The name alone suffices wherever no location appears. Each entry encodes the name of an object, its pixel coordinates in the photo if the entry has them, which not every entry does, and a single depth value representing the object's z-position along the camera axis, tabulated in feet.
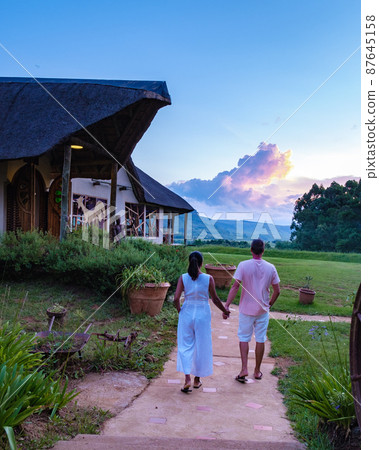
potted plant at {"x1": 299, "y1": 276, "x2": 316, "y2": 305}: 31.76
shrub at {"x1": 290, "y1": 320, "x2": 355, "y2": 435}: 8.13
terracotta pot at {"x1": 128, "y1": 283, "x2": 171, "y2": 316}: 23.15
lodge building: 31.14
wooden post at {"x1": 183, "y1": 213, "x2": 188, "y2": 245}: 62.36
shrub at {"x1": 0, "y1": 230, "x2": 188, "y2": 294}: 26.02
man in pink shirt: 13.87
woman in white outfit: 13.17
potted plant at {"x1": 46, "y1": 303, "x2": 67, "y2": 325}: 19.01
